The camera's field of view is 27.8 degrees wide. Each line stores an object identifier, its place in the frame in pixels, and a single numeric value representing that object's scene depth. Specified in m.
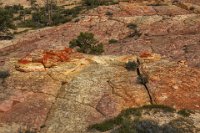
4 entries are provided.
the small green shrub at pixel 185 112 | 25.02
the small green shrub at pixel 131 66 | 30.23
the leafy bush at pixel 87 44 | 36.84
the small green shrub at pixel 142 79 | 28.40
